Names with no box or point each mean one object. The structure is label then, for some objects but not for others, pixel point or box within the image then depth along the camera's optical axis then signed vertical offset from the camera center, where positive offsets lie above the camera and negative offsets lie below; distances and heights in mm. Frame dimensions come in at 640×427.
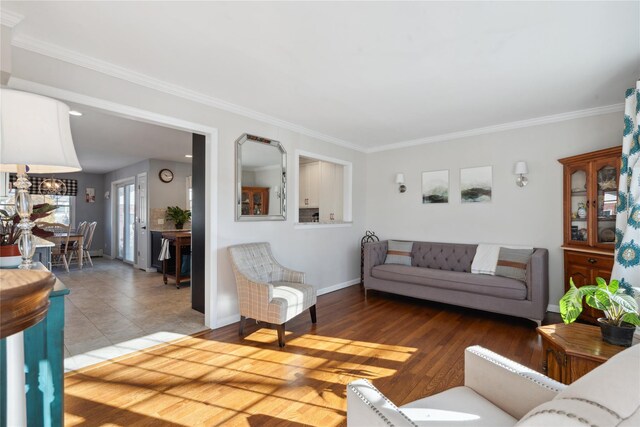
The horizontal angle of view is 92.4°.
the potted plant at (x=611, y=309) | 1662 -545
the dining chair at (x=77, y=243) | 6922 -710
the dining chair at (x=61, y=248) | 6559 -784
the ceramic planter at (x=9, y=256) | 1443 -212
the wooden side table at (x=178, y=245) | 4930 -549
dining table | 6617 -617
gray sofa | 3354 -861
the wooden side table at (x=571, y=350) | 1689 -791
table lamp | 1117 +275
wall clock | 6847 +827
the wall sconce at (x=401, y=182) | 5109 +502
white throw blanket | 3877 -609
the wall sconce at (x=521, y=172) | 3975 +515
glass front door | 7504 -230
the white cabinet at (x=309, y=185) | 6062 +544
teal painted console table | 1230 -637
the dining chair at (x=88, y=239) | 7262 -666
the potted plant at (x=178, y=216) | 6438 -88
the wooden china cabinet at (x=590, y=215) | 3178 -39
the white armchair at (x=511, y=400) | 666 -686
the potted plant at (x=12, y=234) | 1451 -113
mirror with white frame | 3584 +409
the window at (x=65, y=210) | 8375 +50
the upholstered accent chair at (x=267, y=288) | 2936 -803
